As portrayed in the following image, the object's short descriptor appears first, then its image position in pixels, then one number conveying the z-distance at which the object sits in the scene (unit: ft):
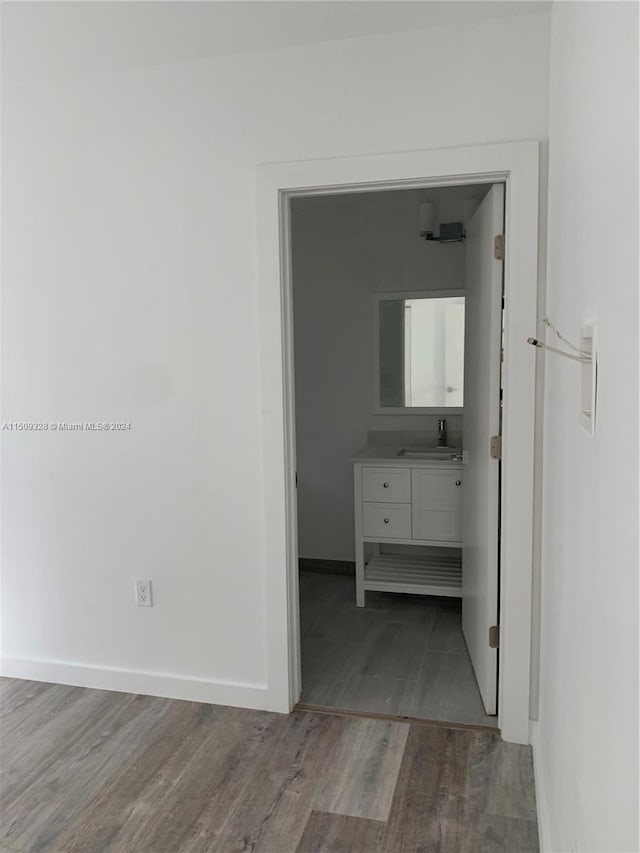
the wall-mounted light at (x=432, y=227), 12.49
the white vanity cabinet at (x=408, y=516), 11.74
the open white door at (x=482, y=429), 7.98
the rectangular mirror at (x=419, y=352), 12.97
